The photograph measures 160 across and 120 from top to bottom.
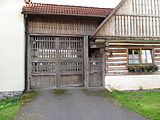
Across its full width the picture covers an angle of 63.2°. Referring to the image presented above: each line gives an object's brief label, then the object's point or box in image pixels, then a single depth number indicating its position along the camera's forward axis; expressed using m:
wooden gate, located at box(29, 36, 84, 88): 6.94
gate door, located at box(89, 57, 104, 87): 7.32
